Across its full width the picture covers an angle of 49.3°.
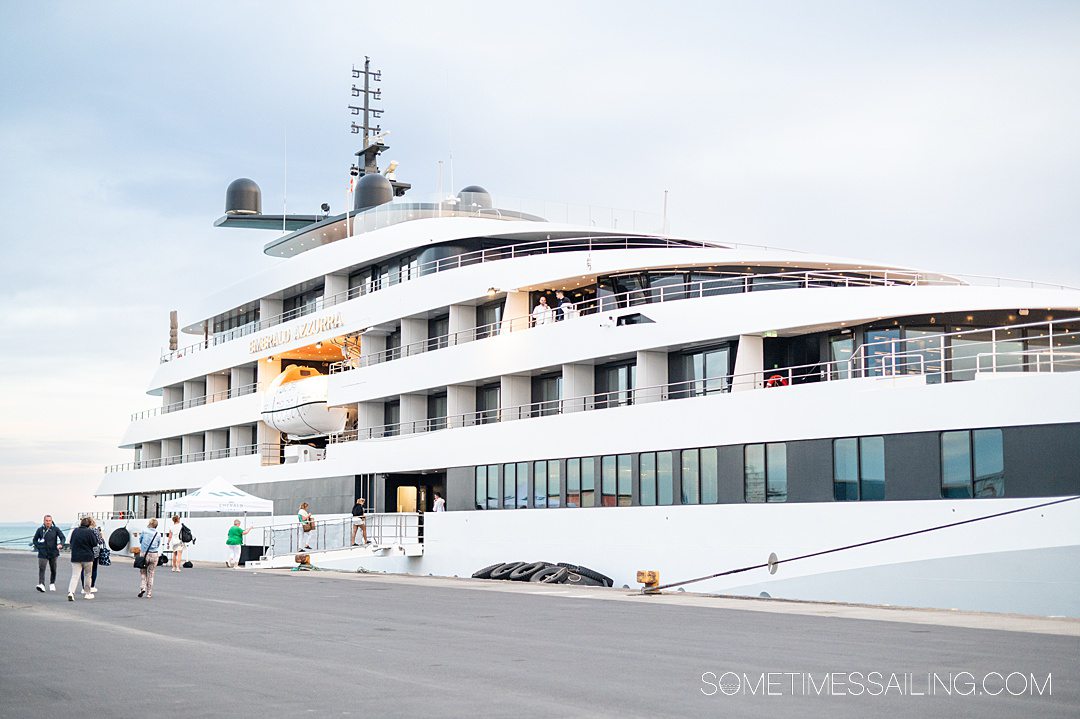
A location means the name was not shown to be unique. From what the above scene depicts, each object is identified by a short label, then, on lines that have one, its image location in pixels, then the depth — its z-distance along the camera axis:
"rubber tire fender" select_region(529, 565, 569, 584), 28.64
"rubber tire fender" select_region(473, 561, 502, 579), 31.47
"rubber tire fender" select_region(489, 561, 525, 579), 30.70
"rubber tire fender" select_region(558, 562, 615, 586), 28.42
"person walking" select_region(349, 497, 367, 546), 35.81
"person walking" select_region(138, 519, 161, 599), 22.91
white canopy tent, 35.66
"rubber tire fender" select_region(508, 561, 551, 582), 29.89
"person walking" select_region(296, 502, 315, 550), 36.66
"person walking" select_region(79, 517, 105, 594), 23.17
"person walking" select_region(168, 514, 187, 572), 36.75
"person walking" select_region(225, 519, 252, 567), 38.53
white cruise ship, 20.91
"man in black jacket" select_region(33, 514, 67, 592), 25.08
